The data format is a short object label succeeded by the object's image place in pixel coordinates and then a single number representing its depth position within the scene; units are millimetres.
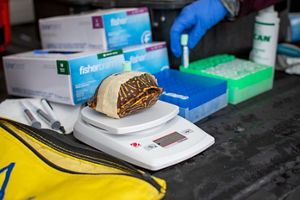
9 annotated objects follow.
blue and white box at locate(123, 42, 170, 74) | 854
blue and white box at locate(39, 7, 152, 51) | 853
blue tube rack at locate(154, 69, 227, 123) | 726
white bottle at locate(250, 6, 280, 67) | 908
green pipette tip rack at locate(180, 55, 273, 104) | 822
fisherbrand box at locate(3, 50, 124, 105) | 740
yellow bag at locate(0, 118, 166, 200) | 475
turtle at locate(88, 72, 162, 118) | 626
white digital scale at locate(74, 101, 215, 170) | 585
